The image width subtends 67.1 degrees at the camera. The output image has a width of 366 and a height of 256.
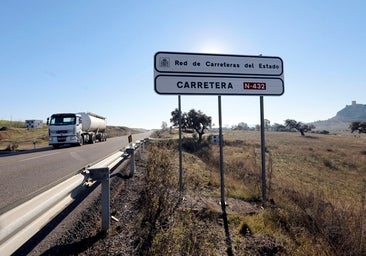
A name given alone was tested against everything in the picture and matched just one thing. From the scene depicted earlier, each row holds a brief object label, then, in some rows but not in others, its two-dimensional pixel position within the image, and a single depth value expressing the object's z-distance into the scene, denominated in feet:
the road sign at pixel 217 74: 21.15
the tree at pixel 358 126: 292.53
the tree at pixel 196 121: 147.95
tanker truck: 83.15
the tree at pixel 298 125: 349.37
